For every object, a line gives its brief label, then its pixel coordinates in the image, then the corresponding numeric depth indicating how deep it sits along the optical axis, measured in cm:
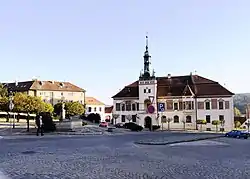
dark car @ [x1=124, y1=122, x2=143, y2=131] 4457
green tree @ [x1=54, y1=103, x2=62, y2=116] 6087
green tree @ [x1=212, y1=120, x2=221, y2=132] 4862
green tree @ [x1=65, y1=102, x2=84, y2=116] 5888
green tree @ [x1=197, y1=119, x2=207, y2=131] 4960
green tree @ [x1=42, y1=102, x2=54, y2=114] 5150
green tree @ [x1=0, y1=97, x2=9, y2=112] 5013
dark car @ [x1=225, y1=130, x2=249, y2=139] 3231
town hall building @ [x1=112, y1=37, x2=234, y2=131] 5025
